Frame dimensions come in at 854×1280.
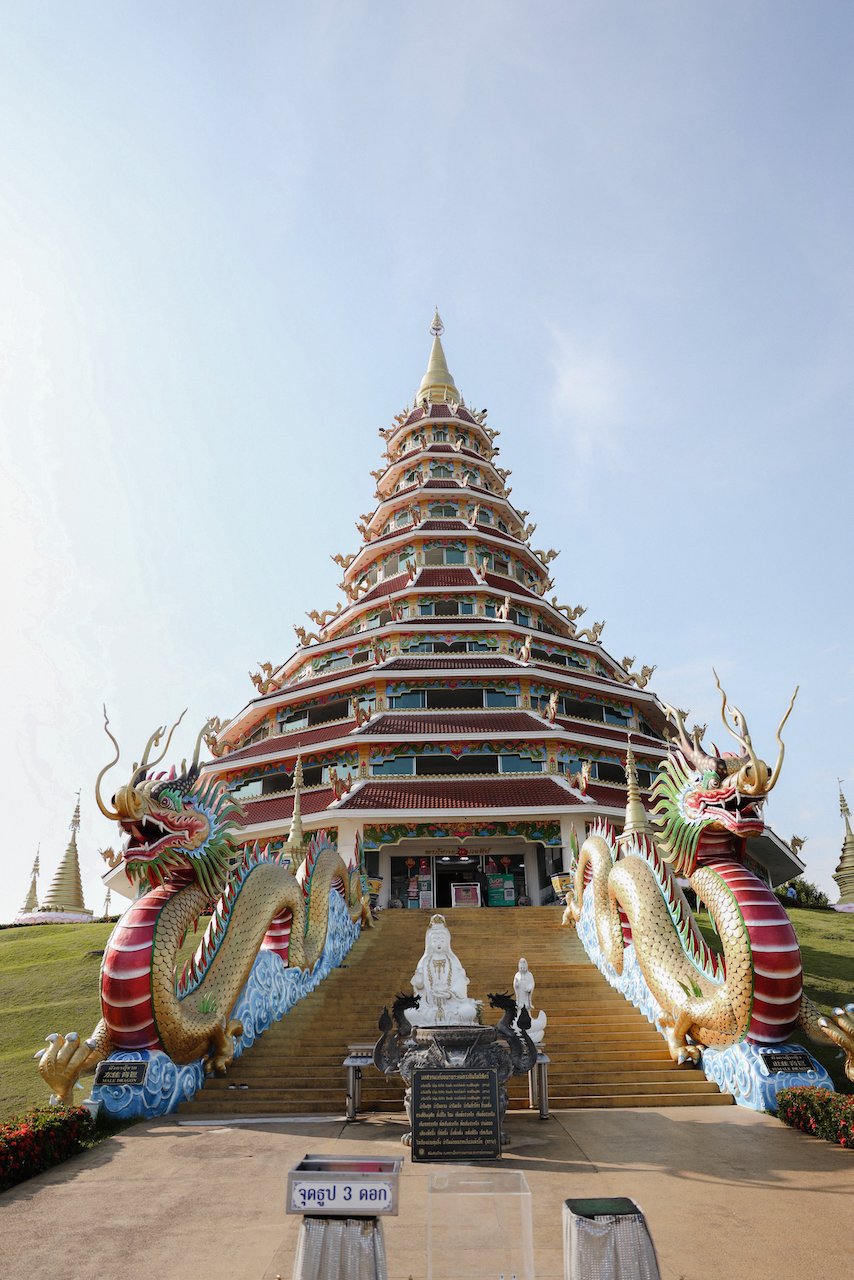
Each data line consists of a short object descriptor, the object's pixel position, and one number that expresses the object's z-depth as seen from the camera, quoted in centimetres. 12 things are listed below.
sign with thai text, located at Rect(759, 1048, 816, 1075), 872
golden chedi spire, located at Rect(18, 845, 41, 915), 3281
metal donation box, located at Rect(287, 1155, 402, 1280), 341
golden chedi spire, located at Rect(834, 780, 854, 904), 3014
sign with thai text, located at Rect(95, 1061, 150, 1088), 880
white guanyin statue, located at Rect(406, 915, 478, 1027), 898
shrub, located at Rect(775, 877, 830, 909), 2516
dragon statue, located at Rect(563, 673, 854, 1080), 881
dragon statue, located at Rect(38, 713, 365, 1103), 892
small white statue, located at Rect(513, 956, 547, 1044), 905
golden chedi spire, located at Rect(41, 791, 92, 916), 3061
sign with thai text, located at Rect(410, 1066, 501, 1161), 659
